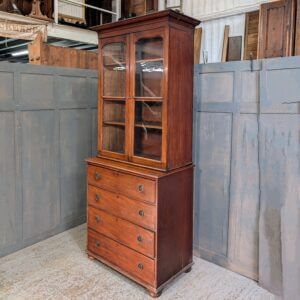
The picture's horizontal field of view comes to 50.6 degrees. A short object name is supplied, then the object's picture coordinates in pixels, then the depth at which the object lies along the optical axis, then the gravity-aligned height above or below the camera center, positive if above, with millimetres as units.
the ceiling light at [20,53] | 5717 +1058
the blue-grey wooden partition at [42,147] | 2795 -357
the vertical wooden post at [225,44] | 3611 +794
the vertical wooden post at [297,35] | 2793 +700
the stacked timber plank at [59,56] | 3391 +609
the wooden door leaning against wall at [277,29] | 2850 +788
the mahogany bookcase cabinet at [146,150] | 2219 -285
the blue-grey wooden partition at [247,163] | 2174 -371
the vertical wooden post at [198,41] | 3787 +870
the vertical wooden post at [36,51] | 3361 +640
